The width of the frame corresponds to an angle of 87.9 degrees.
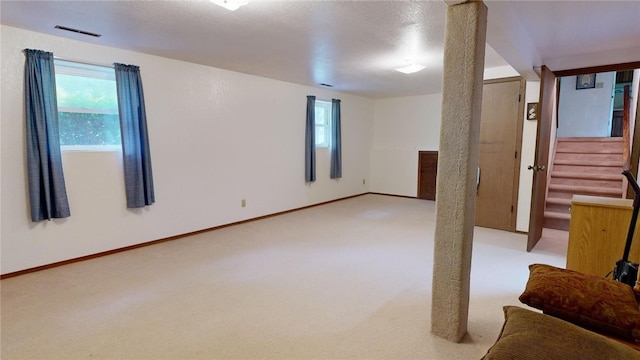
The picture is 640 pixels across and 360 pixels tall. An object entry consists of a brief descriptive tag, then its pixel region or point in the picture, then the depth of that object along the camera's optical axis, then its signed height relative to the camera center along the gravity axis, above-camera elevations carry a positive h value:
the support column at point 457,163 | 1.83 -0.10
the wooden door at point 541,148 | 3.38 -0.03
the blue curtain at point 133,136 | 3.47 +0.11
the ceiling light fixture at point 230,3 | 2.18 +0.94
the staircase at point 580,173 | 4.72 -0.43
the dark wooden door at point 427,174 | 6.77 -0.58
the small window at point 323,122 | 6.41 +0.47
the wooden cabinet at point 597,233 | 2.44 -0.67
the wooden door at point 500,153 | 4.37 -0.10
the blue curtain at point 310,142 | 5.80 +0.07
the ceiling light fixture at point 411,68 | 3.99 +0.94
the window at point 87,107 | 3.21 +0.40
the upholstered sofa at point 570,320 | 1.06 -0.66
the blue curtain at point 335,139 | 6.41 +0.13
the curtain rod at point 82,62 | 3.09 +0.83
